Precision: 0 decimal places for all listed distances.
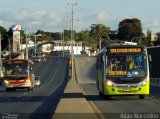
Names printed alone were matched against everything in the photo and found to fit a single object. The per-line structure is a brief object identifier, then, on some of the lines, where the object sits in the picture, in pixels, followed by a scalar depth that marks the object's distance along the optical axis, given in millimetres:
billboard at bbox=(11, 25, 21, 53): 184025
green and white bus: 32531
